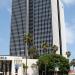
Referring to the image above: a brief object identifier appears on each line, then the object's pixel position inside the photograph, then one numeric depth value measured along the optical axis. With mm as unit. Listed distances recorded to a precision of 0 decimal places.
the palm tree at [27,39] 52871
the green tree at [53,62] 50818
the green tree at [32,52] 62688
